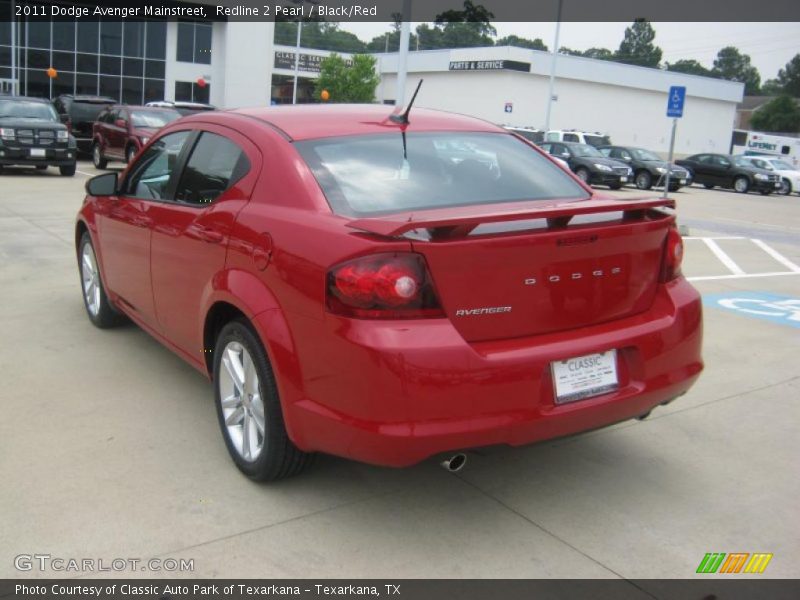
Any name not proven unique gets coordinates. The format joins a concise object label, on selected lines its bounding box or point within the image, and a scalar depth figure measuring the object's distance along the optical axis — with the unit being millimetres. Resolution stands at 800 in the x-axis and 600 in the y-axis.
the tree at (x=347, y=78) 55438
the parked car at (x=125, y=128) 18047
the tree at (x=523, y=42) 111588
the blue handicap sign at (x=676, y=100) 16078
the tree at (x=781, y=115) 86688
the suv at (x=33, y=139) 16891
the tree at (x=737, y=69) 144250
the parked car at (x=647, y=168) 27078
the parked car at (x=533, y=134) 30738
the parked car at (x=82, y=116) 22109
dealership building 43656
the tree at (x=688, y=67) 133000
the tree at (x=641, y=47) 127000
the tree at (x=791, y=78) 131750
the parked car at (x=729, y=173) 29734
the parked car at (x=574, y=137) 32438
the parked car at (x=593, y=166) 25156
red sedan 2838
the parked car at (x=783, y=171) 31094
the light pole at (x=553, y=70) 39884
